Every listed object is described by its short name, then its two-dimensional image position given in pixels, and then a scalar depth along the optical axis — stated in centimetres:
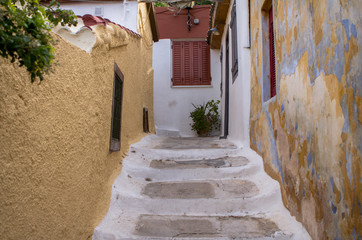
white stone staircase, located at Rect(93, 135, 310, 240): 294
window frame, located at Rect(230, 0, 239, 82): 600
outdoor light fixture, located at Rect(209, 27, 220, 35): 791
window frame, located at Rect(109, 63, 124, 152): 380
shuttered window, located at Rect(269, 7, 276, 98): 404
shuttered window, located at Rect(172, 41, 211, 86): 1036
